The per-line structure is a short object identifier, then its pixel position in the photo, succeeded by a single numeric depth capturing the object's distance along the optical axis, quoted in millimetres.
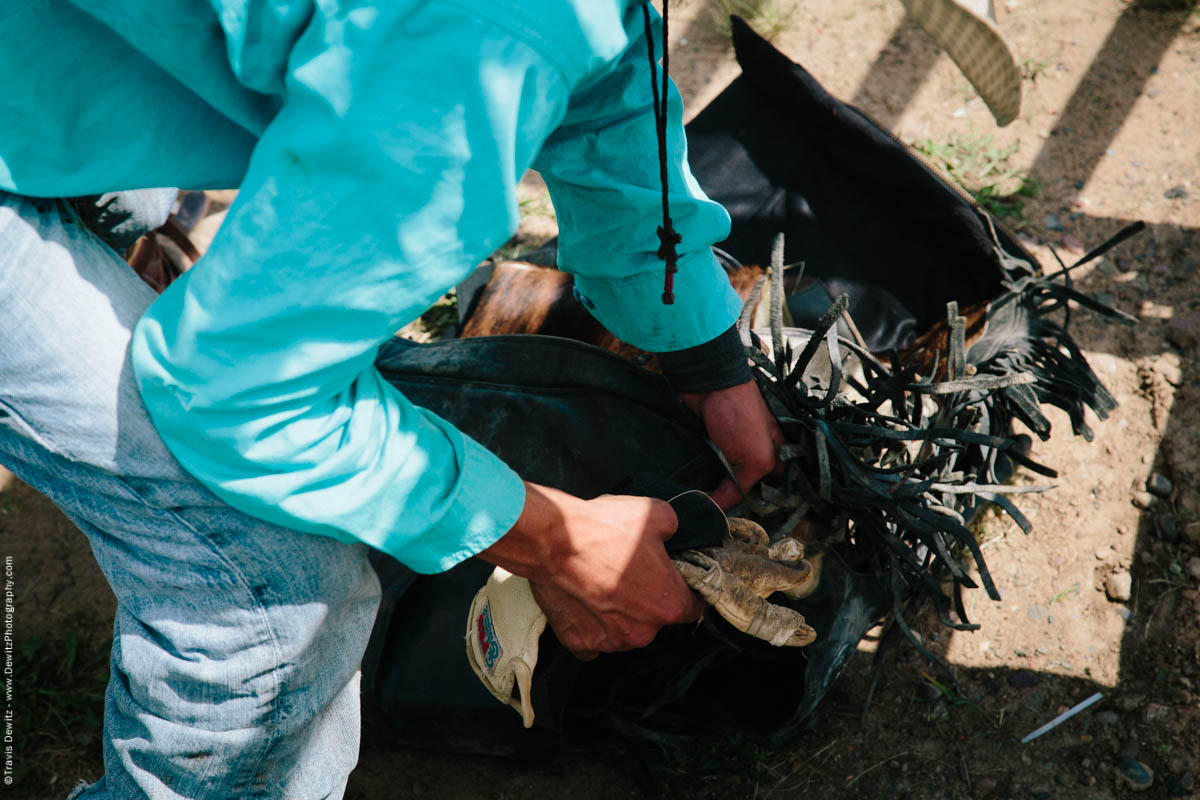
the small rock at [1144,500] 1876
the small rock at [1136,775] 1549
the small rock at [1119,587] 1769
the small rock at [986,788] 1597
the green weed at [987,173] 2391
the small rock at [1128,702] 1638
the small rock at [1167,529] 1813
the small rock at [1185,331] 2057
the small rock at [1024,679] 1707
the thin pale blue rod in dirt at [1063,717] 1646
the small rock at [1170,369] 2014
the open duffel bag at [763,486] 1482
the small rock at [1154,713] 1617
